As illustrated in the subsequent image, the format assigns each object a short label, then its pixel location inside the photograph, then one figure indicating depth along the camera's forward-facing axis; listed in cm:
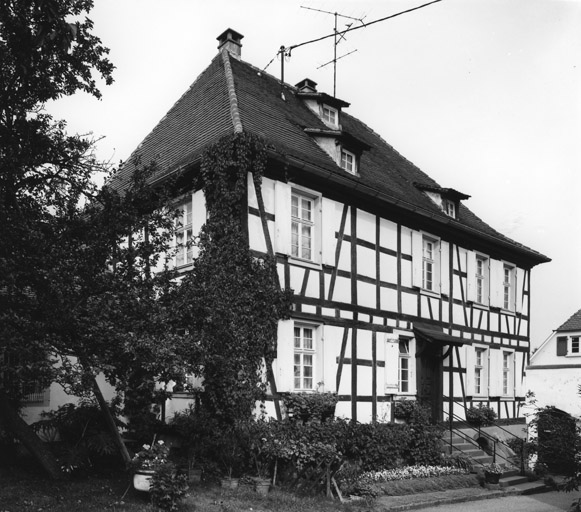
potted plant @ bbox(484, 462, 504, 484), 1545
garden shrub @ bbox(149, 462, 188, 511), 986
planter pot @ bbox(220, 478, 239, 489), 1160
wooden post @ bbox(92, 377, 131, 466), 1085
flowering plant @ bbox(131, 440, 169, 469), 1026
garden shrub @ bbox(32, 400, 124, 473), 1133
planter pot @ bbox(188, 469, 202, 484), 1154
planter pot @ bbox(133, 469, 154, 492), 1012
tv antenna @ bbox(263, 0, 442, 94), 1898
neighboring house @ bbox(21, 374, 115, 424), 1577
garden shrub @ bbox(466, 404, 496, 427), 1945
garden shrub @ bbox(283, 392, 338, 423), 1377
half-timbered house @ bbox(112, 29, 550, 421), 1466
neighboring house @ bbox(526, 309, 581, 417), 3594
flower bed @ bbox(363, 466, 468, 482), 1408
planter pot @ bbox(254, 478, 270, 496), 1160
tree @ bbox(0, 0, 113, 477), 922
